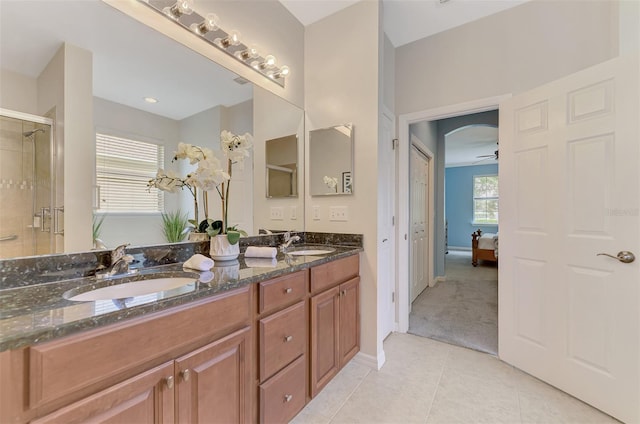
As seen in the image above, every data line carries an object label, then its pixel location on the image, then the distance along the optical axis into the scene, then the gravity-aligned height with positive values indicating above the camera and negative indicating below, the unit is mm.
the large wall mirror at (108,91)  1014 +568
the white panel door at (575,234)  1532 -152
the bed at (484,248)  5480 -771
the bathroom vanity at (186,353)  639 -457
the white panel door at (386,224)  2147 -117
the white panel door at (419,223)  3381 -163
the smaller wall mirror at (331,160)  2145 +414
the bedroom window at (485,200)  7871 +319
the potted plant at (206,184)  1462 +149
